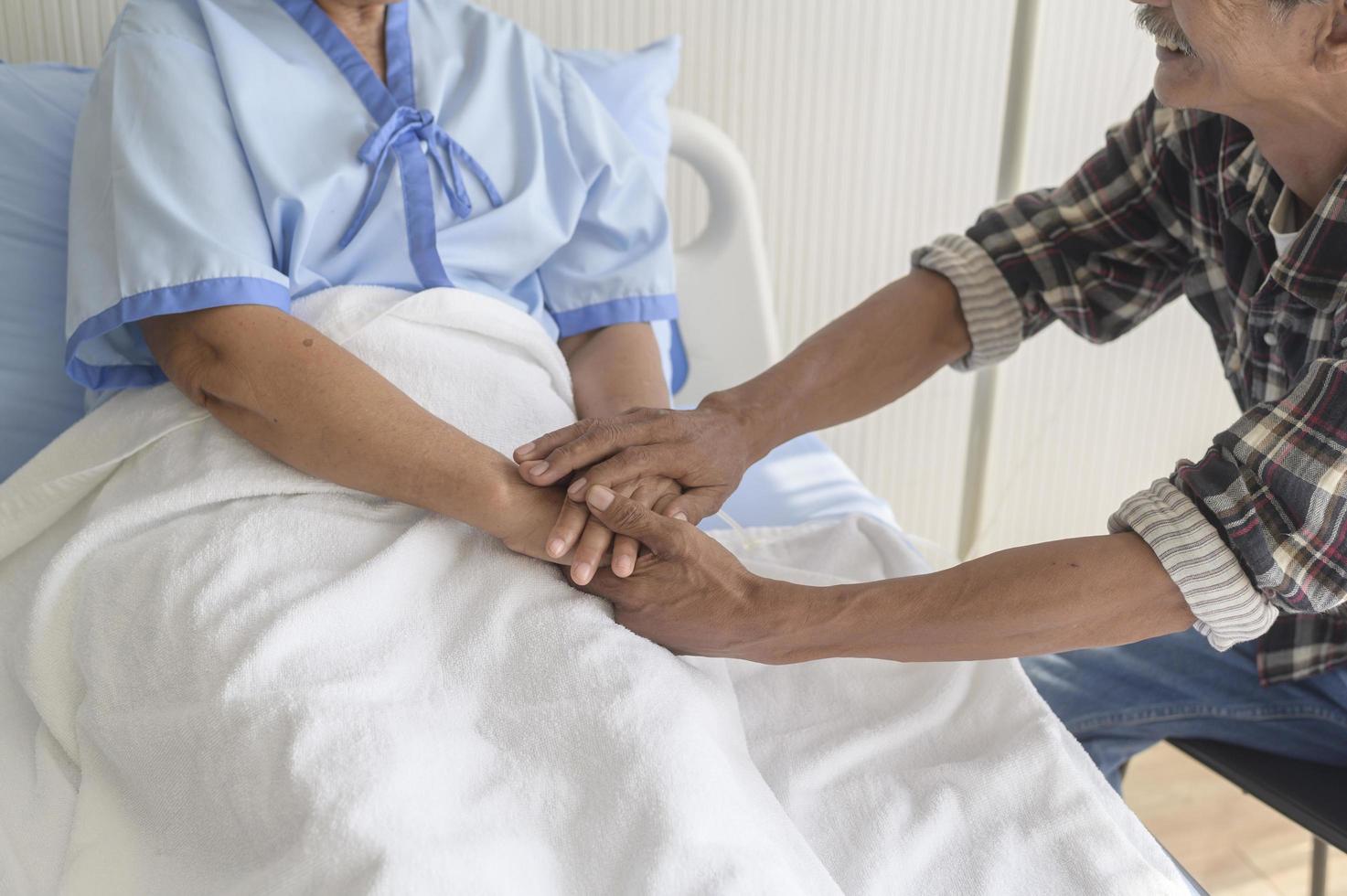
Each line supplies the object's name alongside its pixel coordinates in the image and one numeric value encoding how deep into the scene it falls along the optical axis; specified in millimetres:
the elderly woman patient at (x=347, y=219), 1116
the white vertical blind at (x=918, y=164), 1999
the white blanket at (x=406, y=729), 838
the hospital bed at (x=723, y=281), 1804
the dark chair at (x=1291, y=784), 1231
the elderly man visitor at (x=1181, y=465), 993
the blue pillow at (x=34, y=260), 1332
